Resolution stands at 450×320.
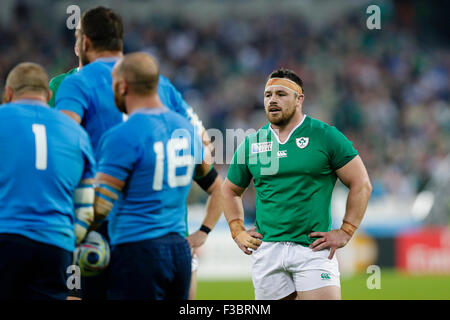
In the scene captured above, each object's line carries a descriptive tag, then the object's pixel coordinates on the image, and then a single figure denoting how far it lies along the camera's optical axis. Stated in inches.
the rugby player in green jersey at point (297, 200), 477.4
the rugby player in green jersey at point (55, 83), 448.8
